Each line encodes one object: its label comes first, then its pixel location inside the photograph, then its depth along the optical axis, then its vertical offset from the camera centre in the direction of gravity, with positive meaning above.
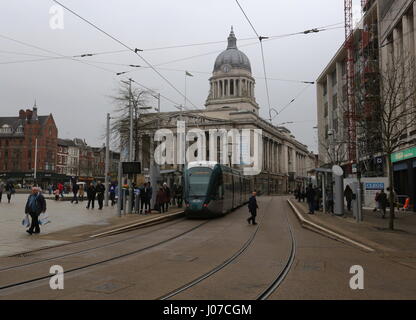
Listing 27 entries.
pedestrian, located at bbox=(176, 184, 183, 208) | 29.05 -0.63
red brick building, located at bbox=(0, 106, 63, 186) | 91.00 +8.79
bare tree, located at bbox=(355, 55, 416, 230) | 18.02 +4.07
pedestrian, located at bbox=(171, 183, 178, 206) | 29.80 -0.35
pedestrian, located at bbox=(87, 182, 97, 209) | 25.90 -0.36
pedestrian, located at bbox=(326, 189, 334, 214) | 25.40 -0.99
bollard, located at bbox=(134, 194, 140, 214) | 23.83 -0.98
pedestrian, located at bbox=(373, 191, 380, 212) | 26.64 -1.22
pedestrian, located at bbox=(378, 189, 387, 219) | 22.64 -0.85
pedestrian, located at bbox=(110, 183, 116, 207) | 32.14 -0.55
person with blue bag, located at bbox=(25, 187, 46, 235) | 14.60 -0.73
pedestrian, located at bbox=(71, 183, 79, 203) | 33.04 -0.37
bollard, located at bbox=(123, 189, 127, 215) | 21.84 -0.96
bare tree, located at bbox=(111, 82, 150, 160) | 30.27 +5.55
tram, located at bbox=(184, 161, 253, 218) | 22.28 -0.17
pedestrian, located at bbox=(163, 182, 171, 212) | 24.35 -0.42
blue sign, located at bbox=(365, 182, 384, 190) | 28.56 +0.02
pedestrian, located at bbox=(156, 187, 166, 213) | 23.73 -0.75
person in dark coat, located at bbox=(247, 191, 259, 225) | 19.51 -0.99
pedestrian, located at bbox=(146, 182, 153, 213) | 23.28 -0.42
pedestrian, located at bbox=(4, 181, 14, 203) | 31.46 -0.20
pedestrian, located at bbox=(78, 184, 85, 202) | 38.34 -0.77
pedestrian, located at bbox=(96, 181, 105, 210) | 26.12 -0.43
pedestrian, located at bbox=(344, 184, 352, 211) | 25.94 -0.53
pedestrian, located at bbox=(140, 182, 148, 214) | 23.12 -0.44
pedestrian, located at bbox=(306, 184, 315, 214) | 23.89 -0.77
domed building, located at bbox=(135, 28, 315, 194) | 99.25 +16.78
